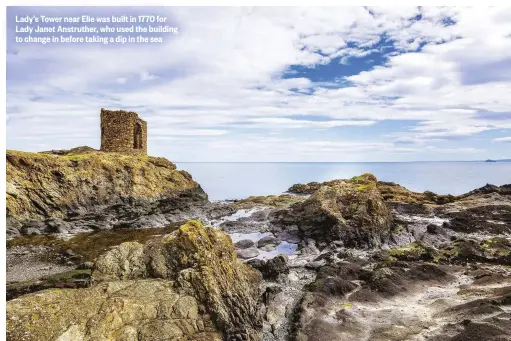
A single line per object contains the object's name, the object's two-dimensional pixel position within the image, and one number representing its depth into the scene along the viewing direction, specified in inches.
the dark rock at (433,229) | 1135.6
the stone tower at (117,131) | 1936.5
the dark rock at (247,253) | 932.8
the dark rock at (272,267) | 753.0
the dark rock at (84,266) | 777.6
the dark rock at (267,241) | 1065.9
